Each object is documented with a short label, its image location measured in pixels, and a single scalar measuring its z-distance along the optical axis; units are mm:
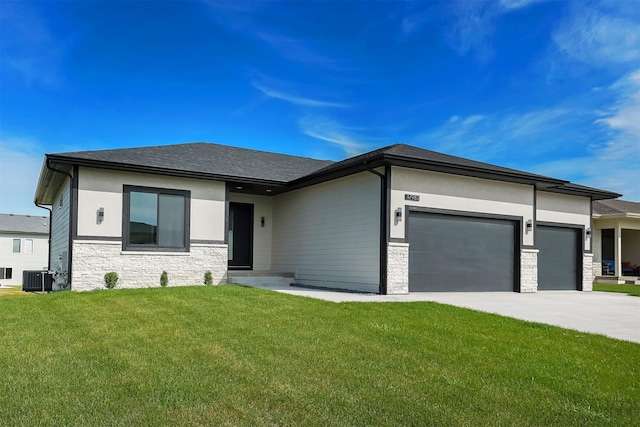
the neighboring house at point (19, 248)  34656
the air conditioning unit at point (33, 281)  17312
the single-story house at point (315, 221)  12609
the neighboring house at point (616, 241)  22391
